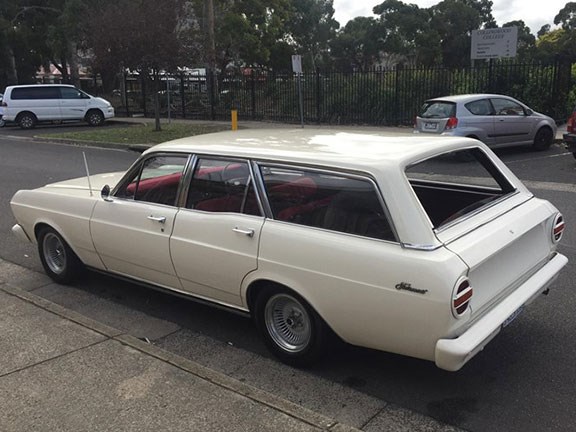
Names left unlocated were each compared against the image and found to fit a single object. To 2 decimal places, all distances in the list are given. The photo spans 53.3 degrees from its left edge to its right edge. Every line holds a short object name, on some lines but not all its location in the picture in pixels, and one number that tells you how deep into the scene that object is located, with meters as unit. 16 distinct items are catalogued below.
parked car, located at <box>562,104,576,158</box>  11.21
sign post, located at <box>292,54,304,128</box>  17.27
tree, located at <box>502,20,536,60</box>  65.85
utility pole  21.32
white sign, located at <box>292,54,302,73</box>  17.27
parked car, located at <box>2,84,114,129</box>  24.08
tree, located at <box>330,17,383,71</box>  68.00
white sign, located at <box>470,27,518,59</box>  17.92
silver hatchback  12.36
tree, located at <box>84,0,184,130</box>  18.45
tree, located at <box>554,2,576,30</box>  75.88
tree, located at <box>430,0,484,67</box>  65.19
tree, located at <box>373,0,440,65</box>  61.62
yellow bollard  17.25
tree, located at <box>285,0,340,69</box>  63.44
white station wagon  3.05
